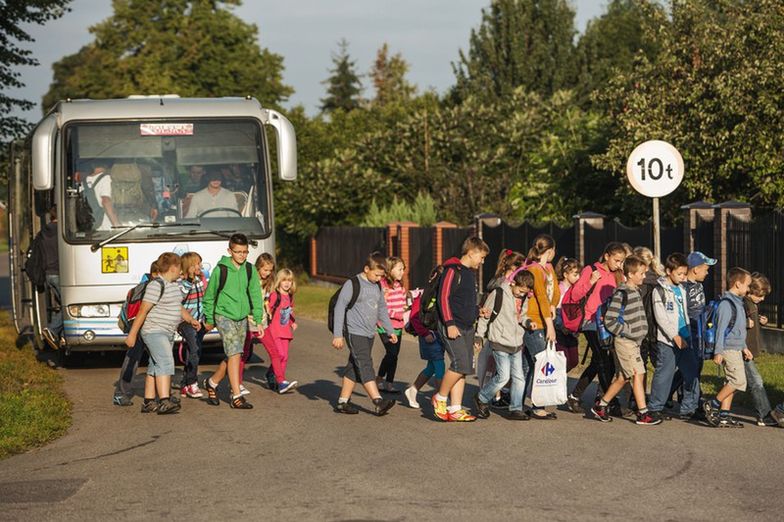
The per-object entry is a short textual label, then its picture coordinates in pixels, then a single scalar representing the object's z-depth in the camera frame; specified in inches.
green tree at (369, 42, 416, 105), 3821.4
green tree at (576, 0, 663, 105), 2041.1
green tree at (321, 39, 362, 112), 3600.9
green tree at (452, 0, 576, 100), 2031.3
